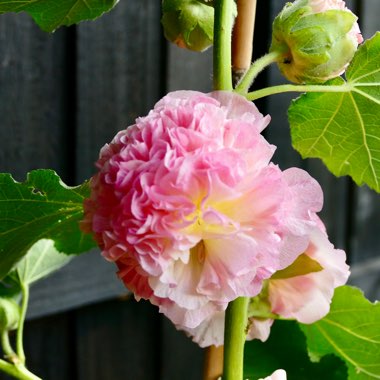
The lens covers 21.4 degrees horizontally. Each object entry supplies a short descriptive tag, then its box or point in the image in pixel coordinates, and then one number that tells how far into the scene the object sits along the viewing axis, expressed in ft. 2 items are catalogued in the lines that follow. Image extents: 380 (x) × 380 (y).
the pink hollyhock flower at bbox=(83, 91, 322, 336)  1.22
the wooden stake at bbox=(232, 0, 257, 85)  1.53
